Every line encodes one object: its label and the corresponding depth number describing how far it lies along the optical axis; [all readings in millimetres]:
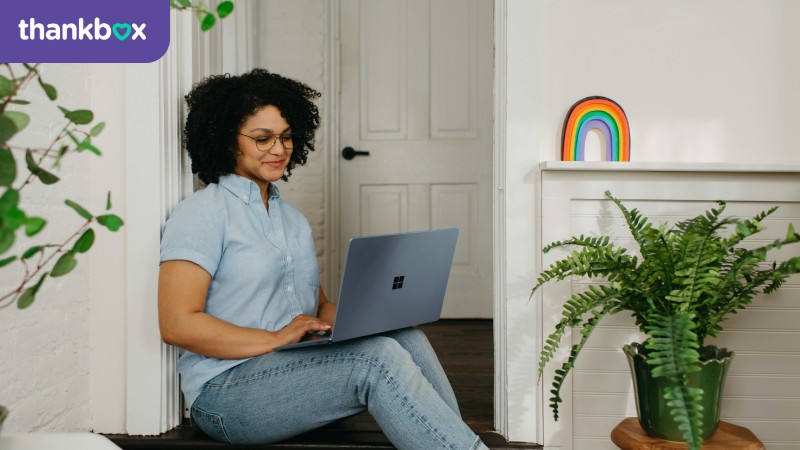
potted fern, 1342
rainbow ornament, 1732
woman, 1444
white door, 3508
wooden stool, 1387
